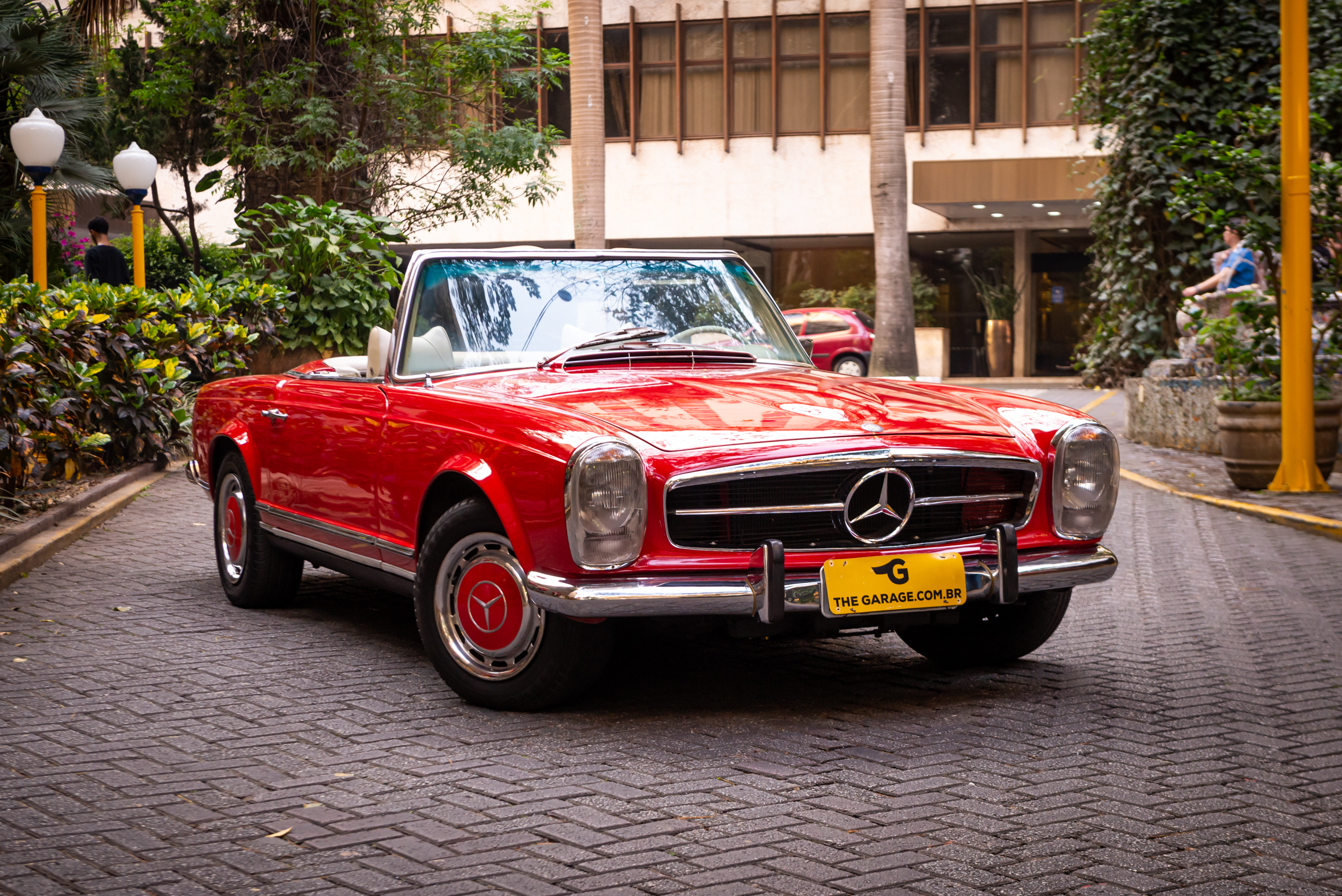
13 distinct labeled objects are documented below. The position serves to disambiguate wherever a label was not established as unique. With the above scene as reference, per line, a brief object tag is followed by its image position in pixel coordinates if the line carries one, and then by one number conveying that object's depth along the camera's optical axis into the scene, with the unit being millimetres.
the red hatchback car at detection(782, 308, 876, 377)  30141
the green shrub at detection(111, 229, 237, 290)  29469
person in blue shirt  13141
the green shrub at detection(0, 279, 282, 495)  8711
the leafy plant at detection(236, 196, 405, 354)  14992
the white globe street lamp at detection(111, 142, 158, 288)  17547
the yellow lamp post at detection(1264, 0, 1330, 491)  9914
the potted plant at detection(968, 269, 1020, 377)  36406
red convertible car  4383
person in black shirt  15453
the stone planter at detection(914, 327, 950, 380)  33750
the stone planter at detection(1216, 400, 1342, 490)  10680
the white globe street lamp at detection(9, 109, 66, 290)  14656
